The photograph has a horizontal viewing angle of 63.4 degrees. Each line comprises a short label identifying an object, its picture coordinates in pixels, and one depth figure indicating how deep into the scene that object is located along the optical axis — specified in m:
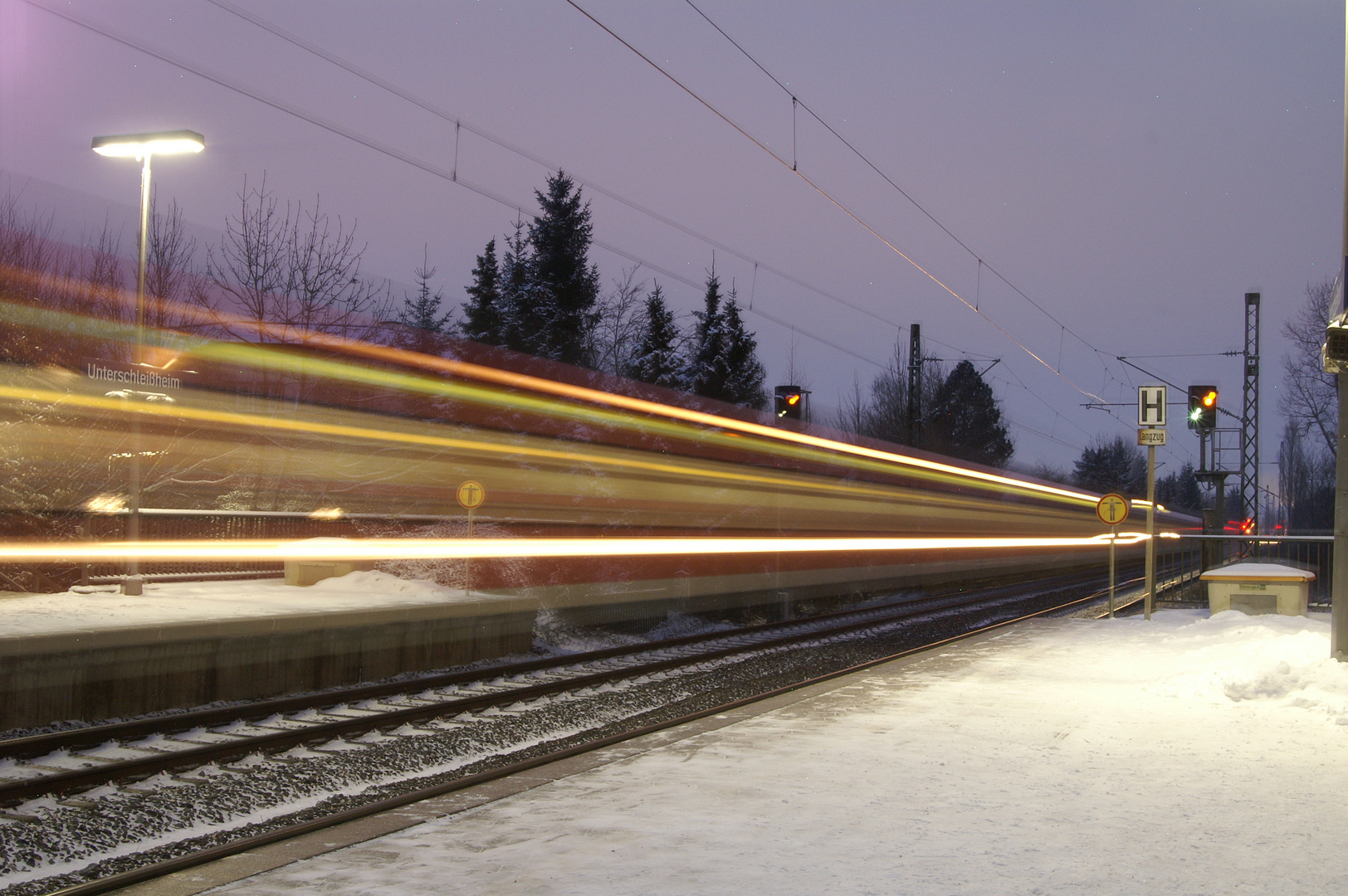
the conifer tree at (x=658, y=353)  33.06
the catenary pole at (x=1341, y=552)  10.99
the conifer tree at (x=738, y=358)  35.62
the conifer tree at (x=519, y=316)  33.78
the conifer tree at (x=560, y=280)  34.09
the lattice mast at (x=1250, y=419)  39.41
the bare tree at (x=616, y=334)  38.53
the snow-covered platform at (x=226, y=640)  9.94
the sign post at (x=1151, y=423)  17.97
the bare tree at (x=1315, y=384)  40.84
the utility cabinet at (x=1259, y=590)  15.92
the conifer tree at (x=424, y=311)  39.31
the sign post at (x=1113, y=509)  18.94
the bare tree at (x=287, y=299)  25.64
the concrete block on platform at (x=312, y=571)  16.50
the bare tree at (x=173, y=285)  24.42
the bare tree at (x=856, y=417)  60.08
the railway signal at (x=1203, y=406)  20.48
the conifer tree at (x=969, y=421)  60.03
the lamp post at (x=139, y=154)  14.34
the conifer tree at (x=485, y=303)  35.12
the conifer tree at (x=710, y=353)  34.78
